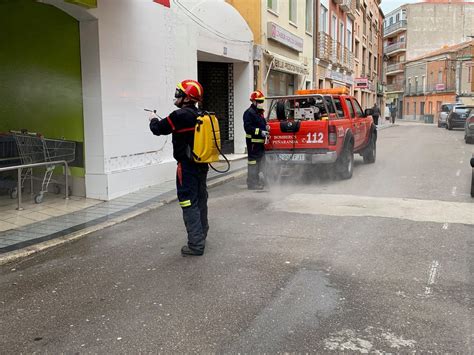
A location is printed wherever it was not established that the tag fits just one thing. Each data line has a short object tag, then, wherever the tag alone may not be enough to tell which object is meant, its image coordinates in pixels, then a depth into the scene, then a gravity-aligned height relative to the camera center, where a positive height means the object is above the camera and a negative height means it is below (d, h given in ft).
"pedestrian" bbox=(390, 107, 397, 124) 151.43 +2.41
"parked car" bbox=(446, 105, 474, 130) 101.80 +0.89
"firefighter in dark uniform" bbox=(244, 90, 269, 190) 30.66 -1.02
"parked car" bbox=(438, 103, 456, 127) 118.87 +1.85
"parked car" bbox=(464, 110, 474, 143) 65.19 -1.18
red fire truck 31.76 -0.69
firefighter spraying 17.10 -1.08
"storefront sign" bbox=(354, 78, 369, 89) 109.29 +8.58
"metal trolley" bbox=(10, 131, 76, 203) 26.63 -1.50
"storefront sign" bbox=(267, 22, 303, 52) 51.70 +9.64
